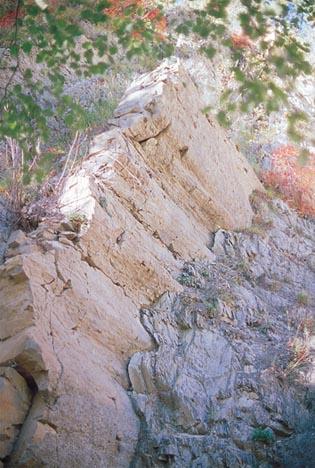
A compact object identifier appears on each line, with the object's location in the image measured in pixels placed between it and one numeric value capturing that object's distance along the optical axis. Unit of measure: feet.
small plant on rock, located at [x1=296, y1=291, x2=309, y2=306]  27.07
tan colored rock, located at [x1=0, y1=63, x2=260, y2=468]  14.44
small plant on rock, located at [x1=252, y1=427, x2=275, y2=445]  17.02
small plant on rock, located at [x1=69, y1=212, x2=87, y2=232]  19.19
